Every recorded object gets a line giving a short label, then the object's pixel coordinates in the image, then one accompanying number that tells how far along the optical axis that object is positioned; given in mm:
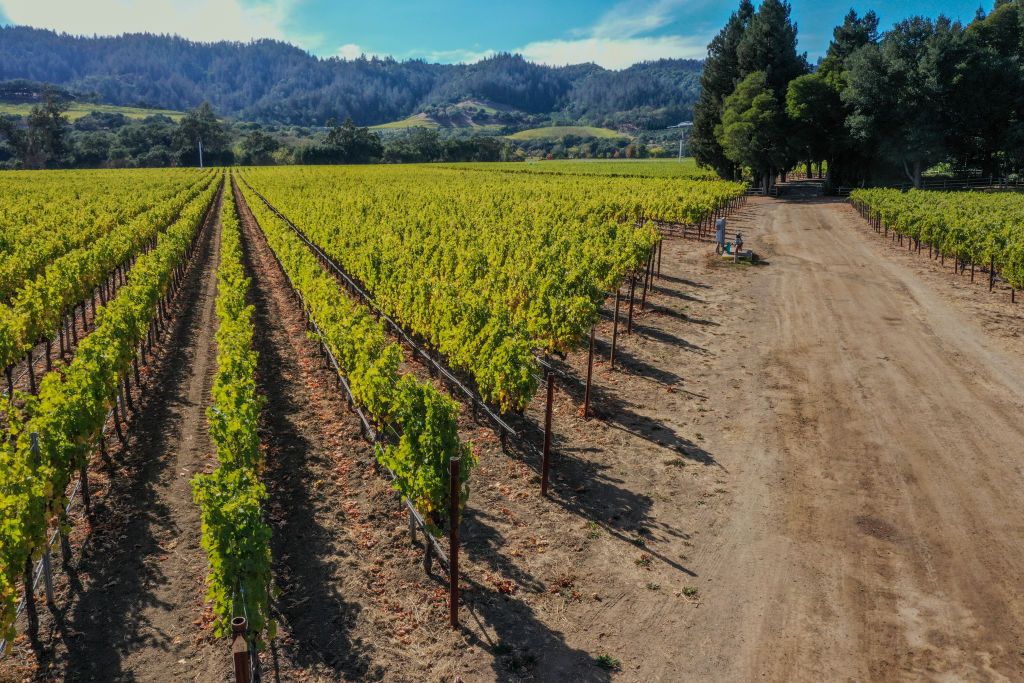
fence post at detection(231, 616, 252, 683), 5070
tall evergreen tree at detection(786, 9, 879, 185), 61562
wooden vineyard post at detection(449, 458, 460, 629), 7871
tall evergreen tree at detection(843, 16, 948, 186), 56156
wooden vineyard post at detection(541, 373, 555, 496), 10706
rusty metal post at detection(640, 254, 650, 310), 22144
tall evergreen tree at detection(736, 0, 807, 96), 67188
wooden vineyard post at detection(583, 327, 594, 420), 13879
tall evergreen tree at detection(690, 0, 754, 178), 72500
